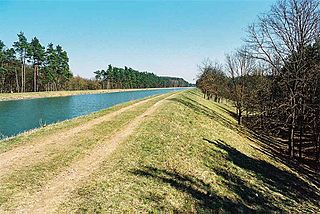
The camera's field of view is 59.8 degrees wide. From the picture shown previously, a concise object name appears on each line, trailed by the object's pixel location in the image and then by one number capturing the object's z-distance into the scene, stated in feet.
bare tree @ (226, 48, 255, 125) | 109.81
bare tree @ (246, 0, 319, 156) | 67.56
